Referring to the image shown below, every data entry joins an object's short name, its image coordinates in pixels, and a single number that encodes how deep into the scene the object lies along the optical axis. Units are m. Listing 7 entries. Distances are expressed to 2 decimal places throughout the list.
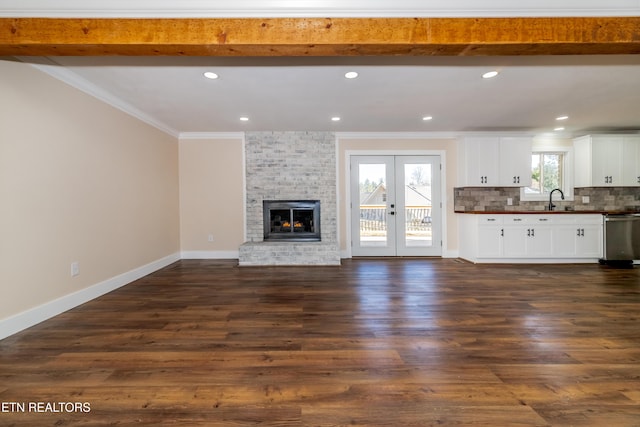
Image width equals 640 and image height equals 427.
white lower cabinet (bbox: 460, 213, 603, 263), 4.55
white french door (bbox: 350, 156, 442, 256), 5.21
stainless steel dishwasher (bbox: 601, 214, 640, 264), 4.48
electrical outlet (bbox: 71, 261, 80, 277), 2.78
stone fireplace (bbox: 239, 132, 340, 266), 5.15
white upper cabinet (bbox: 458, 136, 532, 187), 4.93
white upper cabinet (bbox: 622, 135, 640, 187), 4.81
